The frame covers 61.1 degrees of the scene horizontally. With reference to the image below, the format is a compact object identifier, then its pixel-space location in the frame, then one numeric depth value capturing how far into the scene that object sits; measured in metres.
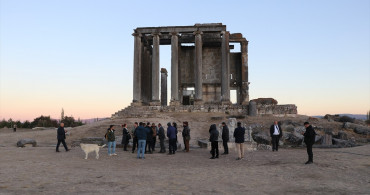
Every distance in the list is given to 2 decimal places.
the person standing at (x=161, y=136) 16.72
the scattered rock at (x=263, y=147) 18.80
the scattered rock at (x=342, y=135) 23.47
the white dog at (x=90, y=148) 13.78
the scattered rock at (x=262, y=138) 21.72
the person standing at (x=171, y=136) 15.98
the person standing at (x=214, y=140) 14.51
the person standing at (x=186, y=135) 16.42
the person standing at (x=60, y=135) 16.75
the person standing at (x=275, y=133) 17.36
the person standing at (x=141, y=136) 14.34
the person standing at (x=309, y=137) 11.62
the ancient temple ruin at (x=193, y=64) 38.34
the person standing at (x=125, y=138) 17.36
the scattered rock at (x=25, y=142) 21.19
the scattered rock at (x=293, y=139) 22.20
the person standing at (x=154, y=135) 16.90
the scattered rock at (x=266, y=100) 45.30
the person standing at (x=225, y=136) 15.26
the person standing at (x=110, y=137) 15.10
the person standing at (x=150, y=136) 16.51
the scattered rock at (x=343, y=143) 20.31
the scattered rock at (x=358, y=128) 26.33
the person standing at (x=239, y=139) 13.76
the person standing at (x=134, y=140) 16.91
